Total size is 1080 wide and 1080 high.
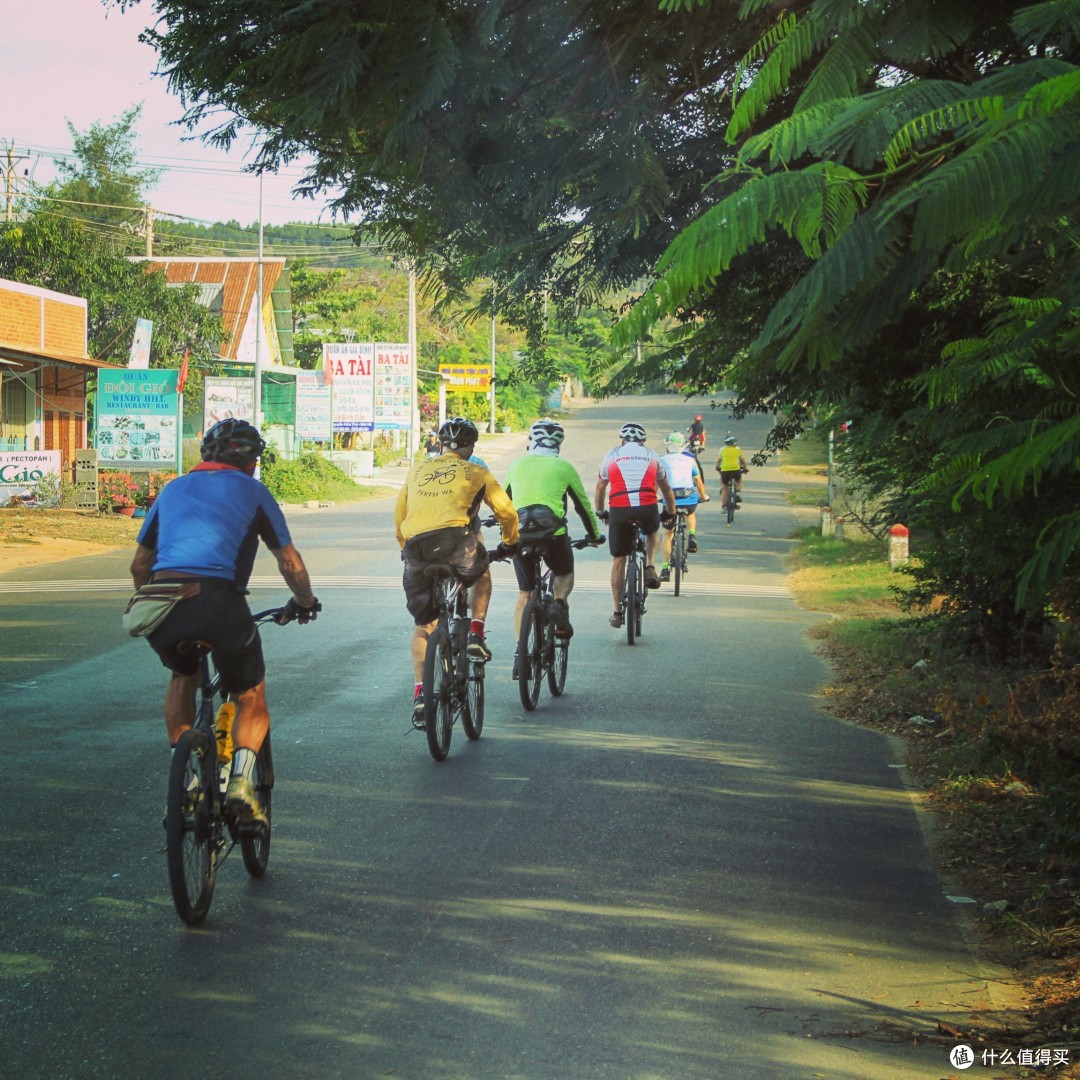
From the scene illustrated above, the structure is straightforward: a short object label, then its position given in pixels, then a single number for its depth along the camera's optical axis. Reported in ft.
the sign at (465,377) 222.89
